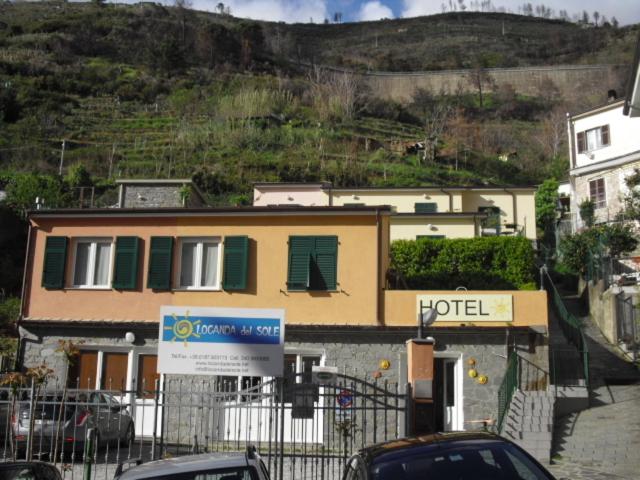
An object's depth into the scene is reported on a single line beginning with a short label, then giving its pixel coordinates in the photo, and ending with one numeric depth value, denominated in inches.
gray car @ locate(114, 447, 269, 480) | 267.4
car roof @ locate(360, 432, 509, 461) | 259.9
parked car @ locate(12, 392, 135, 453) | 499.0
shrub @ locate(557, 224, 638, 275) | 1139.9
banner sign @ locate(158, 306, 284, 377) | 424.2
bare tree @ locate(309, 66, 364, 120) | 2568.9
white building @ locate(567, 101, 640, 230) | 1422.2
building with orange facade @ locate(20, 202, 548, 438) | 694.5
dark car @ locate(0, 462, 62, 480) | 288.7
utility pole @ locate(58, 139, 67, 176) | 1993.1
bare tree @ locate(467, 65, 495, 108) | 3730.3
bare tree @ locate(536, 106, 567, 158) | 2697.8
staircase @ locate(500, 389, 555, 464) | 563.5
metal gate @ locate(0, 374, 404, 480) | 430.1
